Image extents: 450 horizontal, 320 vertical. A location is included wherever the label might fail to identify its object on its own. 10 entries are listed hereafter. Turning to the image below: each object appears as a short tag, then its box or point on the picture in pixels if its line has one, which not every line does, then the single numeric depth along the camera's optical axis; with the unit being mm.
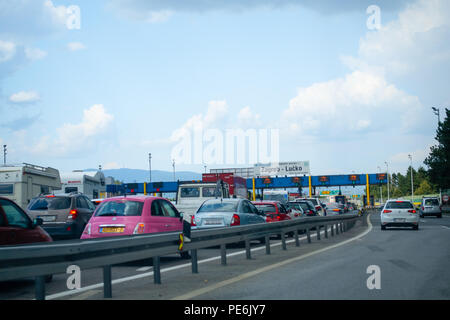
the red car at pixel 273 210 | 22656
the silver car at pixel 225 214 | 17109
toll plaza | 80375
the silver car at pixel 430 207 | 51781
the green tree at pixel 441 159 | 74644
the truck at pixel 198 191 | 28248
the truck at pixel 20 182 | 24328
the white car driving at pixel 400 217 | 27500
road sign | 89312
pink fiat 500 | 12844
